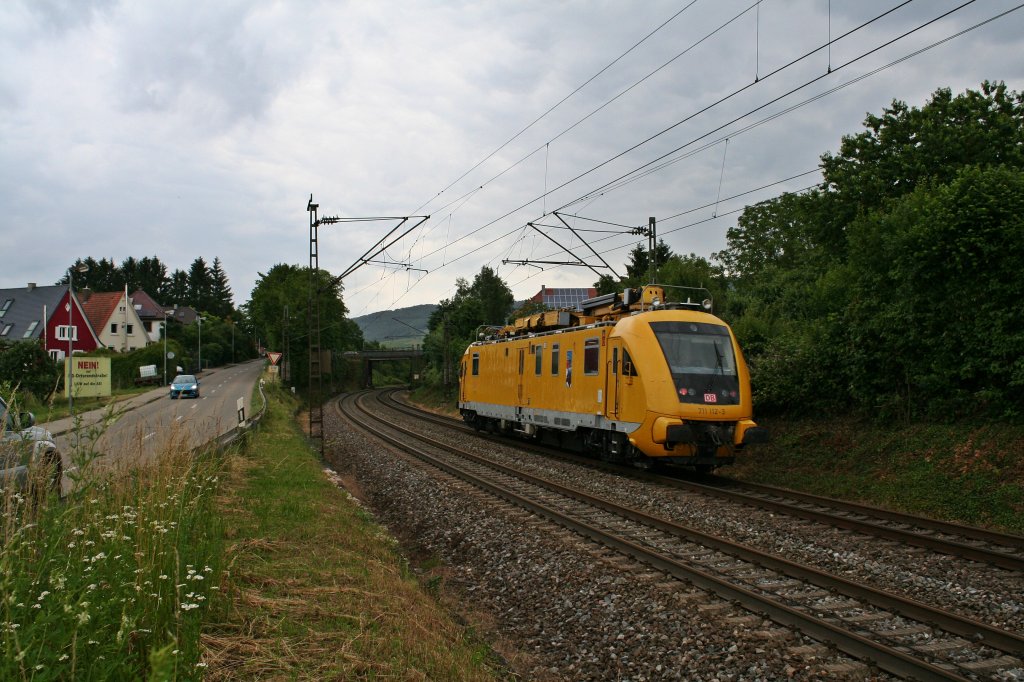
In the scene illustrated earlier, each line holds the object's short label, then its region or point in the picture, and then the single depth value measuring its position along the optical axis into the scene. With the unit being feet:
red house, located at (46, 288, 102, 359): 182.09
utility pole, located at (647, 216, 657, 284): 68.80
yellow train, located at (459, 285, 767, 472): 43.06
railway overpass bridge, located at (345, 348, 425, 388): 264.52
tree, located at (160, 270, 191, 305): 405.63
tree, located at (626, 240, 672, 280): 170.98
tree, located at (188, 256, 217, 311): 410.72
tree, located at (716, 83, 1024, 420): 37.47
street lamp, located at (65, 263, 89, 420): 47.09
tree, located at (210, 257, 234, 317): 424.34
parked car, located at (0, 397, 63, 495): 15.06
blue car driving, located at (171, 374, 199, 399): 116.94
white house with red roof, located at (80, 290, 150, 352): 229.25
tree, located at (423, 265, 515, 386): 150.24
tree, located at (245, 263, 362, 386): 193.67
